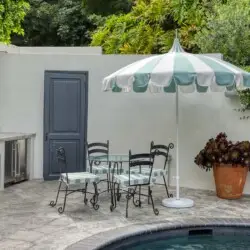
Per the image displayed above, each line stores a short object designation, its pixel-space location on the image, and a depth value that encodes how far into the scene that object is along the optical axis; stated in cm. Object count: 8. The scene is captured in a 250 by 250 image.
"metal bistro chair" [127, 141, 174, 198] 702
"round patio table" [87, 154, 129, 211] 715
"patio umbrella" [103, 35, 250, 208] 617
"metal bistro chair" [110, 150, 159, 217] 634
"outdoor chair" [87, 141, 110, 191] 740
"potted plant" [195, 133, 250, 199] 734
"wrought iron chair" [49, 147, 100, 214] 646
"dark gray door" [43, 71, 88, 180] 912
